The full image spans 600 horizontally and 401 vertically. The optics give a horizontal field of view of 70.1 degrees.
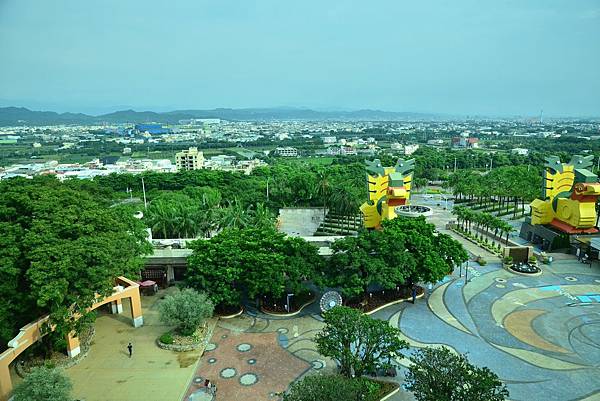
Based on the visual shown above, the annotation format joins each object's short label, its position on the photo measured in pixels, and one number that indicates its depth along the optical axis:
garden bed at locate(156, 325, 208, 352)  25.02
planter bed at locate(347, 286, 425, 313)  29.12
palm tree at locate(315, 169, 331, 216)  57.32
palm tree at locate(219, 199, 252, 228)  43.69
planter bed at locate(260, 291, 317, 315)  29.27
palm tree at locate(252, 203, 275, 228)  43.91
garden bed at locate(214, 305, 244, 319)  29.05
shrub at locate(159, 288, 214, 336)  25.06
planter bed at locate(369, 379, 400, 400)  20.25
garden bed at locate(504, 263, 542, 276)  35.53
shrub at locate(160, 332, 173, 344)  25.31
